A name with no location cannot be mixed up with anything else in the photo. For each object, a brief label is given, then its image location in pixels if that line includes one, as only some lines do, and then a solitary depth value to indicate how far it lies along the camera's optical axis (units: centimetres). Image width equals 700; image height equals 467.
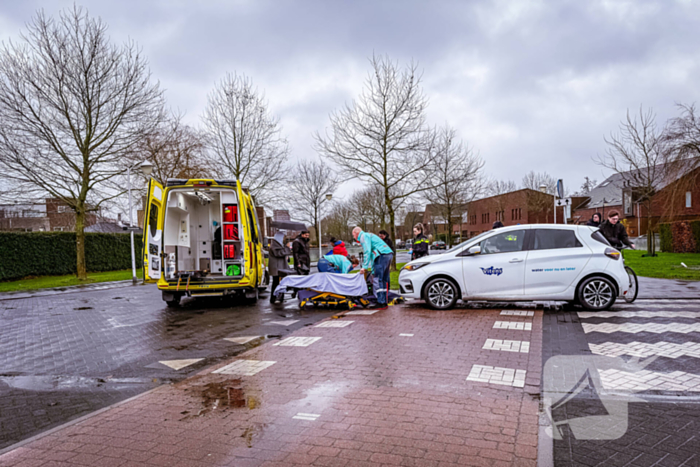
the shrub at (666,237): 3161
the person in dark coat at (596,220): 1119
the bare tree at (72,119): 1842
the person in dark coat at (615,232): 980
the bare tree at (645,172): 2486
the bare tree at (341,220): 5212
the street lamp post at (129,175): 1908
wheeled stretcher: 995
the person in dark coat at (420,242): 1217
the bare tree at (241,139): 2389
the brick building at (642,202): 1878
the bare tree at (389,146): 1745
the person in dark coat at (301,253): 1188
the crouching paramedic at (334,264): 1060
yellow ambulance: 1027
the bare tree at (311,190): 3878
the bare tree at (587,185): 7360
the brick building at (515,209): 5041
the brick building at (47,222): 3366
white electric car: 840
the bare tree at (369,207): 3594
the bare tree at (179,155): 2478
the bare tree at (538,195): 4959
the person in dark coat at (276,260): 1205
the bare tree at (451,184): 2006
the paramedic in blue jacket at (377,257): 980
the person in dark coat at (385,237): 1291
